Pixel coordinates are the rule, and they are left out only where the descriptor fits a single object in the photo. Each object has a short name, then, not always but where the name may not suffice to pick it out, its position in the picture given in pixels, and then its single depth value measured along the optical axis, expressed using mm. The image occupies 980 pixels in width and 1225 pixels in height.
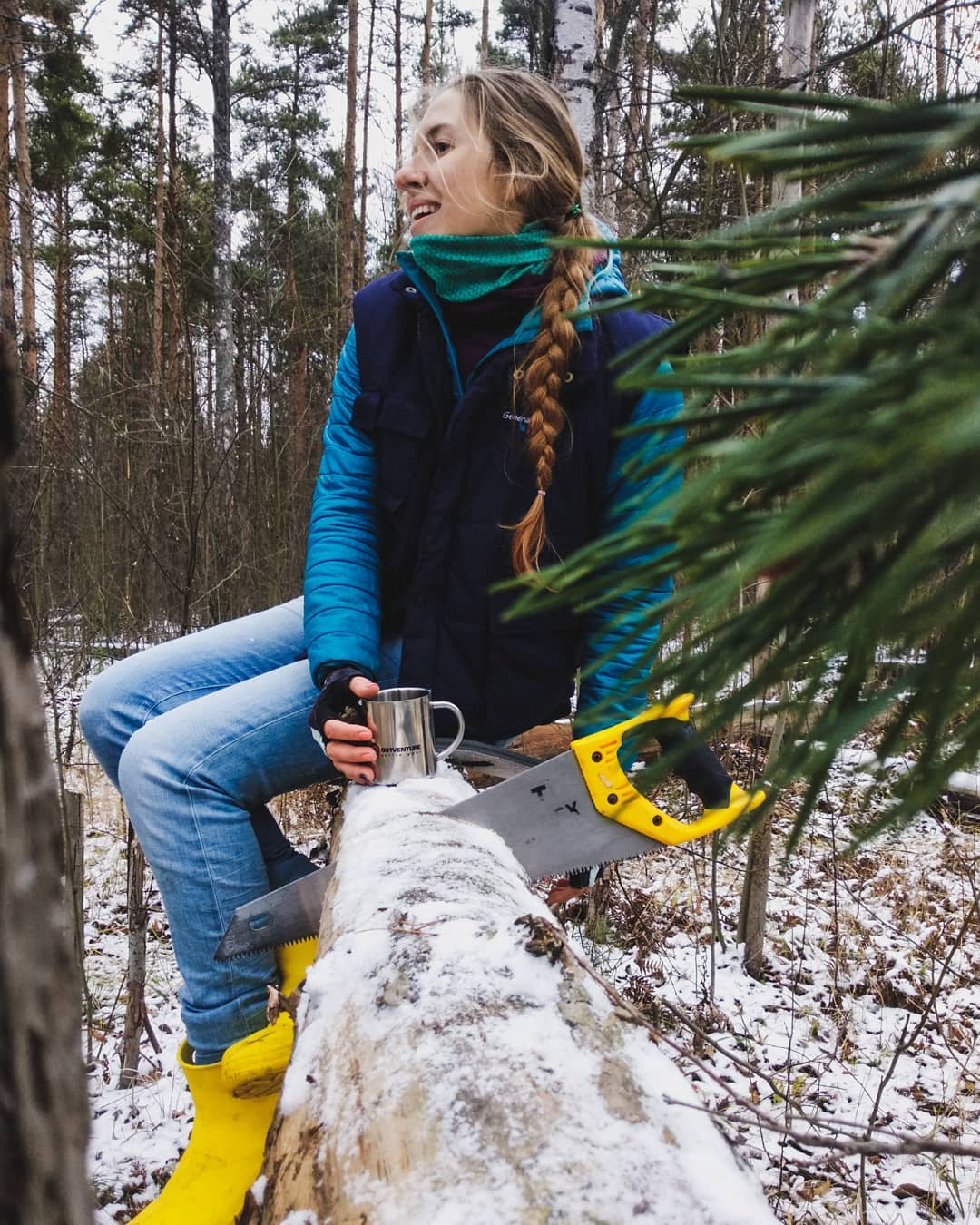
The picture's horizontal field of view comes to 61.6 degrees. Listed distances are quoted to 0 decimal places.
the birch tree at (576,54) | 4281
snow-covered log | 616
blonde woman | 1892
